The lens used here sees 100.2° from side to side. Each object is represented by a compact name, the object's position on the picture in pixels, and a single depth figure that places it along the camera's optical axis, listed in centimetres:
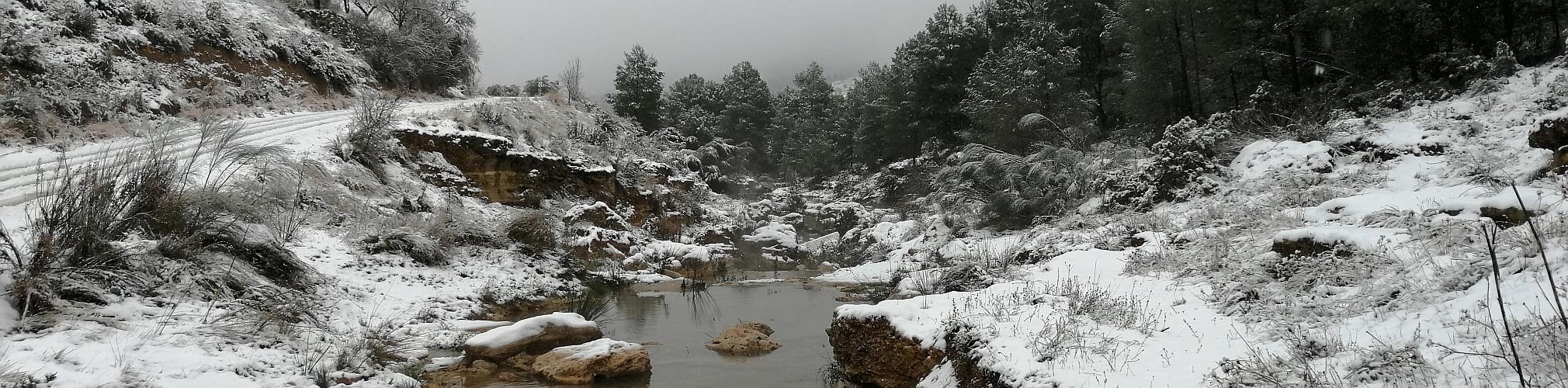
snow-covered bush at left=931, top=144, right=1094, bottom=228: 1496
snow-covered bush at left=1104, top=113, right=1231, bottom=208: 1219
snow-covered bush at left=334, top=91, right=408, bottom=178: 1375
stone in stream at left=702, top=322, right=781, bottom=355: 785
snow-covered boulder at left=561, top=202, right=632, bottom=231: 1680
